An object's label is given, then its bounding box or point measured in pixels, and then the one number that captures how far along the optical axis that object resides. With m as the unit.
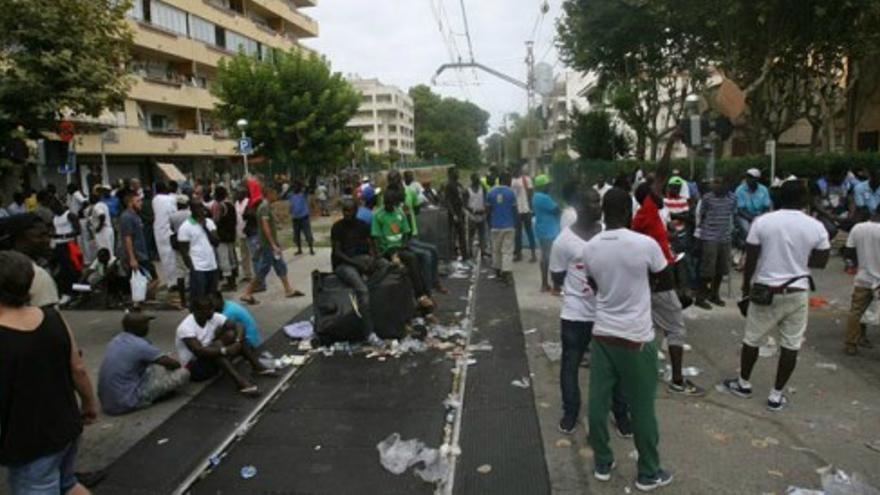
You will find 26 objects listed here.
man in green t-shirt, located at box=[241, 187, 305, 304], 10.16
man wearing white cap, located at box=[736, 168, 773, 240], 11.28
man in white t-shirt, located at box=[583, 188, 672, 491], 4.16
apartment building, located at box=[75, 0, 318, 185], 31.14
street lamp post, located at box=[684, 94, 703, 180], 9.50
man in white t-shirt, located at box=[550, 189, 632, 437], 5.11
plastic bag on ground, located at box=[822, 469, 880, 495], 4.13
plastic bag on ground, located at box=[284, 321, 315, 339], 8.47
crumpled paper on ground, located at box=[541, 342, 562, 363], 7.33
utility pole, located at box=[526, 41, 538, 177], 21.56
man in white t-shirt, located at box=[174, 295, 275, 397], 6.52
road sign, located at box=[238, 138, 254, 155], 20.53
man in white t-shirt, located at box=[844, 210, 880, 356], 6.84
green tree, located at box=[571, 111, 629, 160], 37.28
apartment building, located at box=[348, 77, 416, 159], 115.12
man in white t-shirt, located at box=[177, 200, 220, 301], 8.70
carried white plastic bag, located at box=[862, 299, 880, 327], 7.03
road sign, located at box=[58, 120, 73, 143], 9.44
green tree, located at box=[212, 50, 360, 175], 29.16
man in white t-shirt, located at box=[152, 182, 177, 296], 10.40
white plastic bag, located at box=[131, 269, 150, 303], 9.51
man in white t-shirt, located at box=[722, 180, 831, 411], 5.43
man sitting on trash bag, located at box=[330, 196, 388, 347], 7.89
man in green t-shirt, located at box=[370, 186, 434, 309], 9.01
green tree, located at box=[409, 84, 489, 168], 108.44
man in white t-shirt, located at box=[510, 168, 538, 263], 13.73
